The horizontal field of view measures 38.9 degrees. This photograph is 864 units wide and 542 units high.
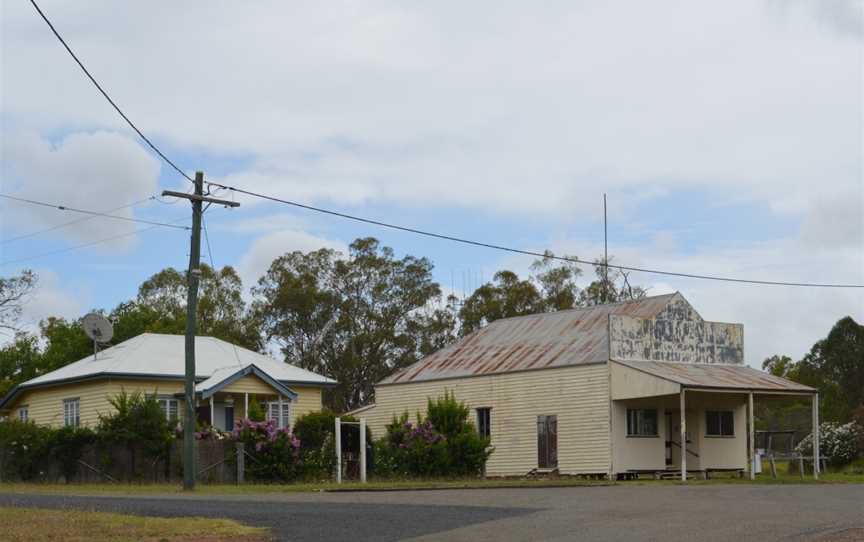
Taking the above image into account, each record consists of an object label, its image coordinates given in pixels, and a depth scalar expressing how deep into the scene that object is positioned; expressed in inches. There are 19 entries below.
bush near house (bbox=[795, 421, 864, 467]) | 1748.3
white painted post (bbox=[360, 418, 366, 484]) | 1288.1
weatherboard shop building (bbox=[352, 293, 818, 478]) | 1451.8
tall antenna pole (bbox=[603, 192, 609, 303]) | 2704.2
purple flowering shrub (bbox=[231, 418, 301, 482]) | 1311.5
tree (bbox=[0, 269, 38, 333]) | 2214.6
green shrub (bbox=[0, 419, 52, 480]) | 1378.0
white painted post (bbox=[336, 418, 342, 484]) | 1323.8
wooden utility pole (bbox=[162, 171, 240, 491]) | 1146.0
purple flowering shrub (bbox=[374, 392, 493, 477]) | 1365.7
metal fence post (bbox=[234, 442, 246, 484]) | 1299.2
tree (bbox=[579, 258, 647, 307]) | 2807.6
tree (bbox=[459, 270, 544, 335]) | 2775.6
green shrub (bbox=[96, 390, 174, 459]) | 1314.0
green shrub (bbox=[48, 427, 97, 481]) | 1354.6
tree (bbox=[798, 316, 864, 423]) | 2962.6
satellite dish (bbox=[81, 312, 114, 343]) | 1738.4
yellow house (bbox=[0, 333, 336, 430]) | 1636.3
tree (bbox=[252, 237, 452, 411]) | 2824.8
